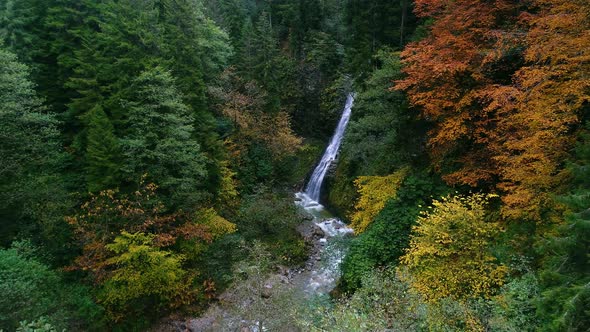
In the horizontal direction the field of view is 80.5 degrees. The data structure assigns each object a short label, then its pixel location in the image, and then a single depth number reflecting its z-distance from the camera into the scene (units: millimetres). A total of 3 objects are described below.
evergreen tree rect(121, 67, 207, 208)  16016
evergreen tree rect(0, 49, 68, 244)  15523
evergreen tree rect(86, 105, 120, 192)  15820
